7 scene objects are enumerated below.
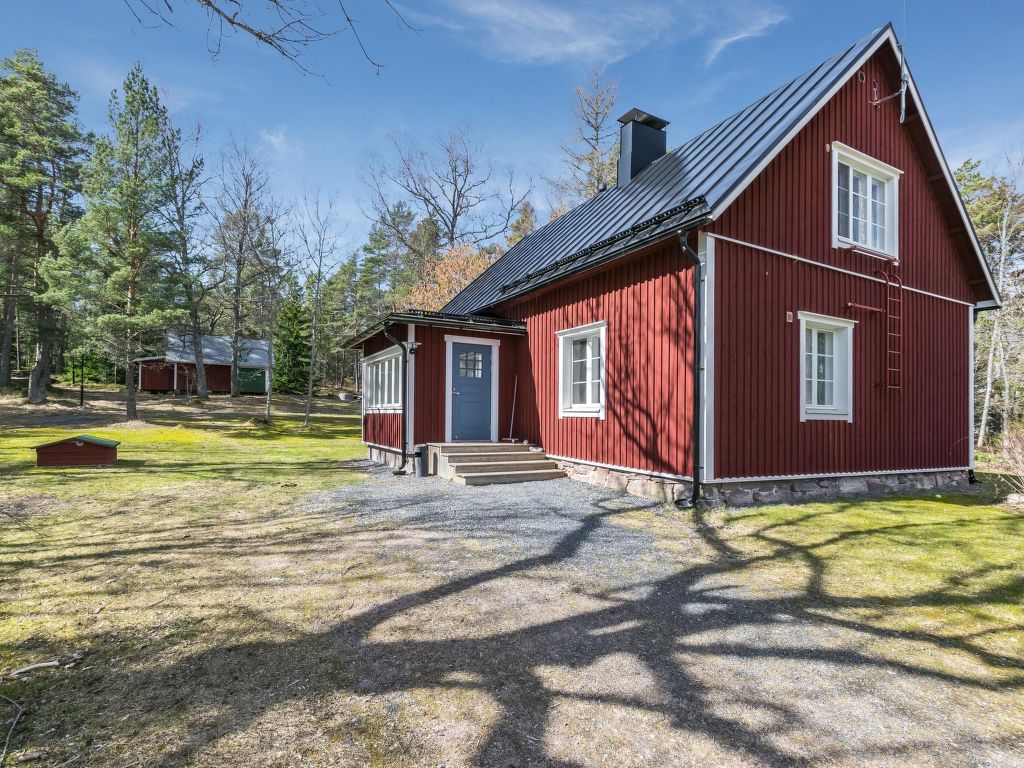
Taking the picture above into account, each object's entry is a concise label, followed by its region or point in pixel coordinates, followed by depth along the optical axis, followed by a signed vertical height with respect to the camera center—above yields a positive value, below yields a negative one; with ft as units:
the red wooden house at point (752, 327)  21.89 +3.60
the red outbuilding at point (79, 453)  30.73 -3.87
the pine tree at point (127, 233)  53.67 +16.90
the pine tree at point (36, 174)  64.13 +28.24
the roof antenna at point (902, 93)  26.23 +16.10
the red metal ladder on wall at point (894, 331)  26.89 +3.53
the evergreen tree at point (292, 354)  107.55 +8.23
